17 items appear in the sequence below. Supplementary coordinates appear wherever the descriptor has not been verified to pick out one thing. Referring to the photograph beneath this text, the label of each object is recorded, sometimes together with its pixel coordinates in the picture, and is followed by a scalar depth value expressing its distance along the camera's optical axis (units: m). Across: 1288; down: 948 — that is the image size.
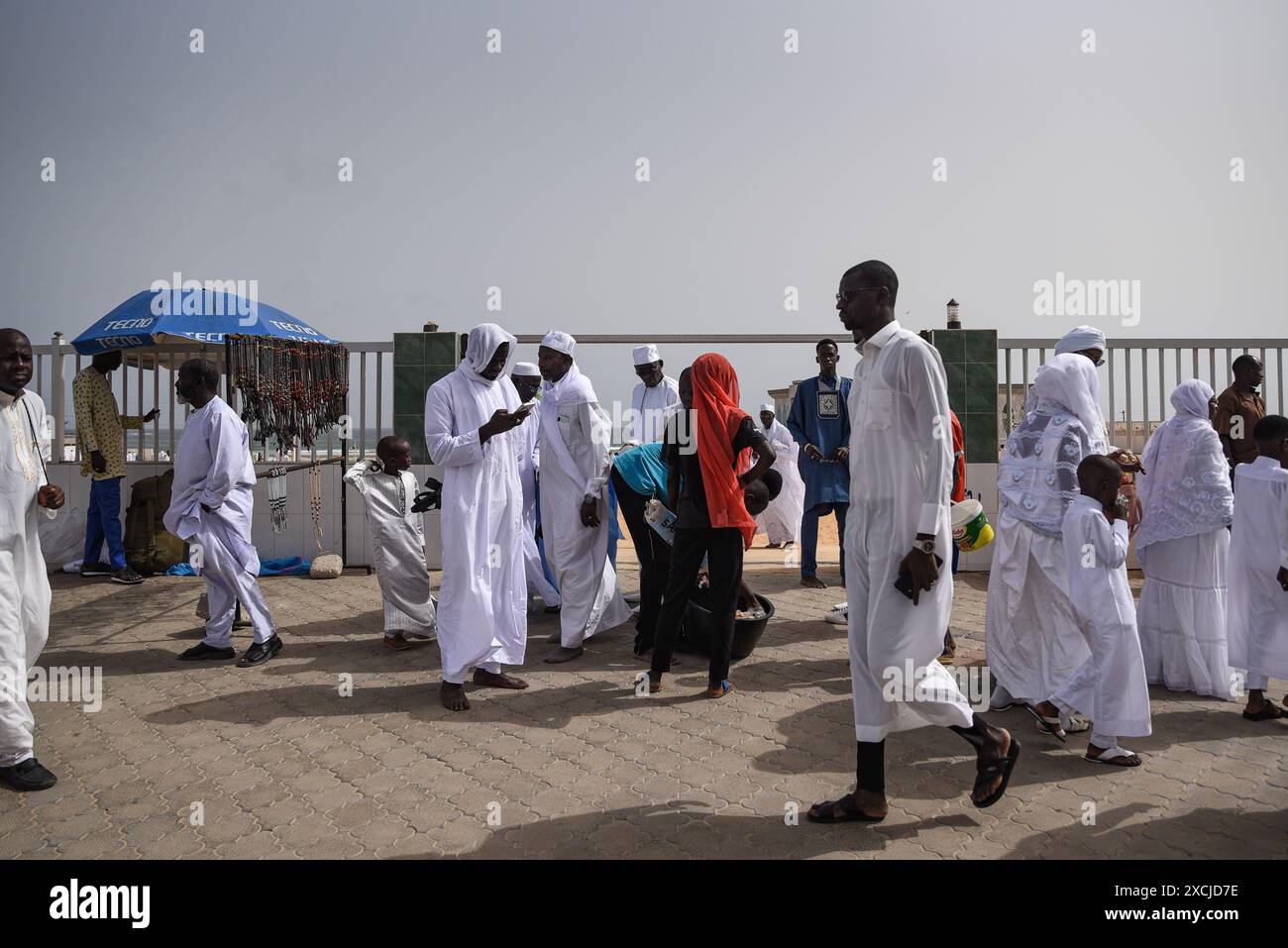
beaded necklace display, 7.91
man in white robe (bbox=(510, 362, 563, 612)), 6.96
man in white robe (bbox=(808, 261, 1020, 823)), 3.12
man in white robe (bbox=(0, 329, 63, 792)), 3.66
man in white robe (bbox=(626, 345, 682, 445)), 8.14
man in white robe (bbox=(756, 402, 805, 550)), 12.42
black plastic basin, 5.63
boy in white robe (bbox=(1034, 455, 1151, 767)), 3.82
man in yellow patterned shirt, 8.95
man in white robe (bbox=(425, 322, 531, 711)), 4.82
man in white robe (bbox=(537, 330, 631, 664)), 5.93
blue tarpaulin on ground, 9.16
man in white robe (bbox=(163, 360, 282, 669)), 5.61
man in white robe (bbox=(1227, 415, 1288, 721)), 4.45
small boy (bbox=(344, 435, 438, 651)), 6.10
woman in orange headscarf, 4.71
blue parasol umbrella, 8.09
